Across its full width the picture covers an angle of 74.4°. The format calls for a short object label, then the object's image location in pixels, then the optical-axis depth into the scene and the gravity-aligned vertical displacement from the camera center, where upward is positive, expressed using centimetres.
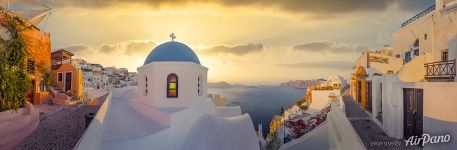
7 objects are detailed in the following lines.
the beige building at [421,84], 623 -10
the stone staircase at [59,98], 1559 -96
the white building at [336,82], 2540 -19
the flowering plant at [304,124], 1725 -271
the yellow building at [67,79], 1747 +5
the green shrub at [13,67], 975 +43
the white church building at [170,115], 958 -131
